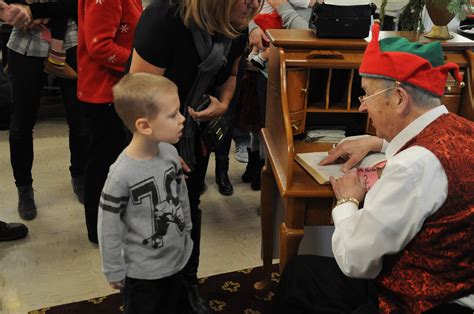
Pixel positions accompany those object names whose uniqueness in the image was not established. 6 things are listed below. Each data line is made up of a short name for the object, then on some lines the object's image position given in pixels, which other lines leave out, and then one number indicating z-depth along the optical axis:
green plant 1.96
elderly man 1.25
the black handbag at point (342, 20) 1.96
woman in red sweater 2.38
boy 1.59
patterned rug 2.35
